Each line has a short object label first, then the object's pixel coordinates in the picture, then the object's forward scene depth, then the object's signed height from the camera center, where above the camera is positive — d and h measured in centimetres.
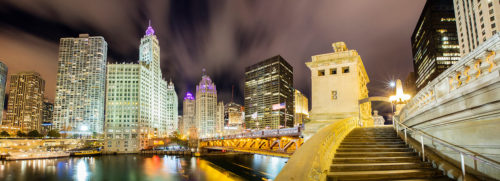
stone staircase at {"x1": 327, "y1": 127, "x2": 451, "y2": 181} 798 -160
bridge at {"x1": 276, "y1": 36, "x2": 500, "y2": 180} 596 -79
